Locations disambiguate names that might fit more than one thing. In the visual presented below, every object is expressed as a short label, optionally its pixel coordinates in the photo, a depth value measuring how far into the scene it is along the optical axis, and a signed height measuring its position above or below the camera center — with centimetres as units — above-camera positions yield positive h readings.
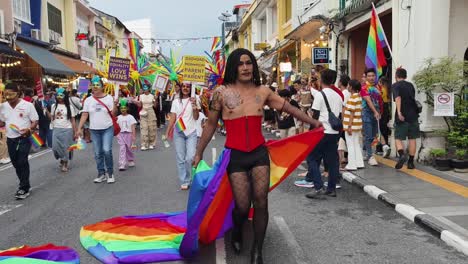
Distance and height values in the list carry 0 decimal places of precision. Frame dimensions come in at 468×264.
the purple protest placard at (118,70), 1122 +70
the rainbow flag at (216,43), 2614 +323
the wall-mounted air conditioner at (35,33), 2422 +351
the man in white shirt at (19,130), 769 -52
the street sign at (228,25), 6410 +1048
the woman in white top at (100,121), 857 -43
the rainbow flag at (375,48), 1021 +109
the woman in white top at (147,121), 1403 -70
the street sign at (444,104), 890 -17
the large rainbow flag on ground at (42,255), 396 -143
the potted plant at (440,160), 895 -127
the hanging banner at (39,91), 1622 +30
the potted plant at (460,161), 867 -127
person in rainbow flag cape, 433 -84
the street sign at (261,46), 2969 +333
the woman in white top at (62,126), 1019 -61
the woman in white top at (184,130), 796 -56
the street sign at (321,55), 1516 +138
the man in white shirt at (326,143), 716 -73
